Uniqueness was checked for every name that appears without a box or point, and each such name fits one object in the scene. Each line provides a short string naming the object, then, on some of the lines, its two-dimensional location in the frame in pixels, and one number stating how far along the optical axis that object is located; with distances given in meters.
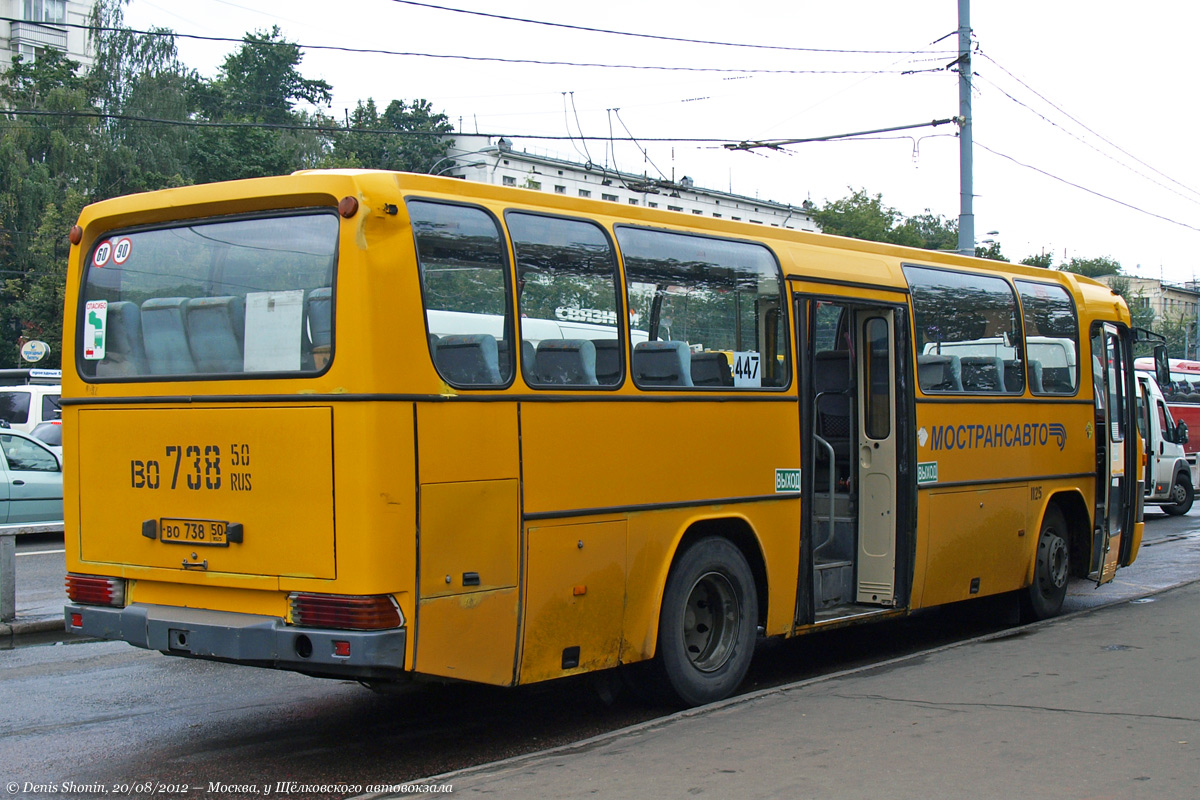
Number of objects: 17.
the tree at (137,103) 49.56
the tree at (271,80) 77.44
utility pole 19.56
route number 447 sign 7.90
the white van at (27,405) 23.84
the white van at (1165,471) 23.44
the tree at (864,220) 74.62
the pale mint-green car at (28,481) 16.25
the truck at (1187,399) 27.70
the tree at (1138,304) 86.94
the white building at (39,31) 72.19
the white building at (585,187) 51.05
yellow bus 5.75
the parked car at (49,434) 20.80
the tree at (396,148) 71.81
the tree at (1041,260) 54.97
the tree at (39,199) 43.09
